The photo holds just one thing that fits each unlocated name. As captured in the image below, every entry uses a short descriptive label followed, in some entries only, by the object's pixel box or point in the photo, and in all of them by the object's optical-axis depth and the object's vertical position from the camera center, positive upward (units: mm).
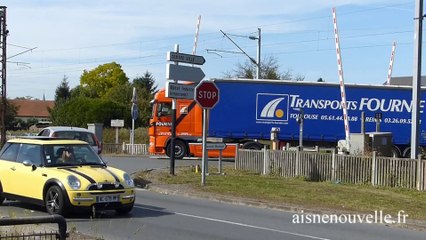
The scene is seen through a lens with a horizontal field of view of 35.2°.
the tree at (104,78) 110125 +7781
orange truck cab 31359 -148
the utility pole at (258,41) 46734 +6058
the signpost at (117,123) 39906 +103
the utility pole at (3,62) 39625 +3562
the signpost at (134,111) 38406 +803
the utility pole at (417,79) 19875 +1549
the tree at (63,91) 105688 +5210
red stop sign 19234 +931
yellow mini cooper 12109 -1008
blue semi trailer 31391 +838
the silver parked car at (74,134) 21391 -323
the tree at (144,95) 72062 +4000
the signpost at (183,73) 20734 +1659
